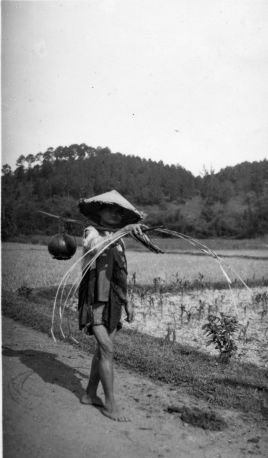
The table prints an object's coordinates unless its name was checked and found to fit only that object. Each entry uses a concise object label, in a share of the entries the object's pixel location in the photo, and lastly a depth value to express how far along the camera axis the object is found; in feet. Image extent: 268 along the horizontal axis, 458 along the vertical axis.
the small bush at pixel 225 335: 15.70
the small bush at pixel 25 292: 27.48
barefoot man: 10.89
